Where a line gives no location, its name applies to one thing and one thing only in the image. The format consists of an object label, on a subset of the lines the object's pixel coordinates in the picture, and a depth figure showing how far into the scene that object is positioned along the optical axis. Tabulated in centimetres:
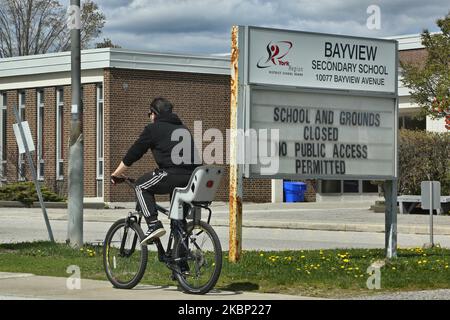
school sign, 1364
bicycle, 1070
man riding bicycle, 1104
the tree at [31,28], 6316
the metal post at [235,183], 1338
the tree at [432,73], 3188
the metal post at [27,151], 1741
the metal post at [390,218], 1434
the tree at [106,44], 7775
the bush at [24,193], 3678
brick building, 3897
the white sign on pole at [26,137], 1759
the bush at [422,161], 3209
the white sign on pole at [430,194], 1816
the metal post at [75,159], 1636
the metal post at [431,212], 1816
